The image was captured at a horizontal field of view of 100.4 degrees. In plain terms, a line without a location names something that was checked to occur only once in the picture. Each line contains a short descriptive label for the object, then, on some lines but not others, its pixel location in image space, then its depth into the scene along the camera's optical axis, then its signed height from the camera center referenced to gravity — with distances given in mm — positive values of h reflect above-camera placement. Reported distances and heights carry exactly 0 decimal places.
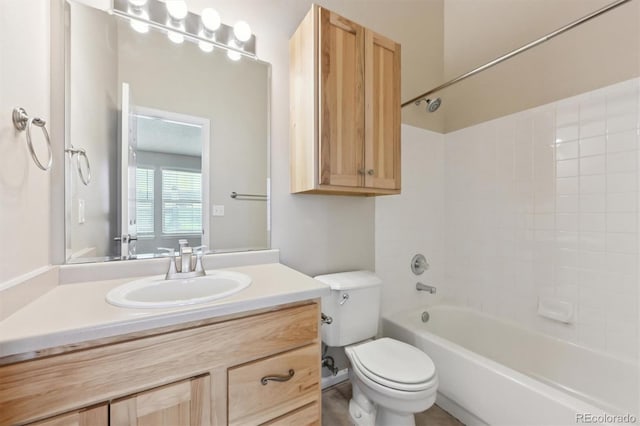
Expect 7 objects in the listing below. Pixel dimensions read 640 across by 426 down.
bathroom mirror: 1108 +323
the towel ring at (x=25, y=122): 745 +260
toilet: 1138 -715
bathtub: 1107 -852
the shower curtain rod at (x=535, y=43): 1124 +857
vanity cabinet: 598 -439
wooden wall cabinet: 1310 +553
